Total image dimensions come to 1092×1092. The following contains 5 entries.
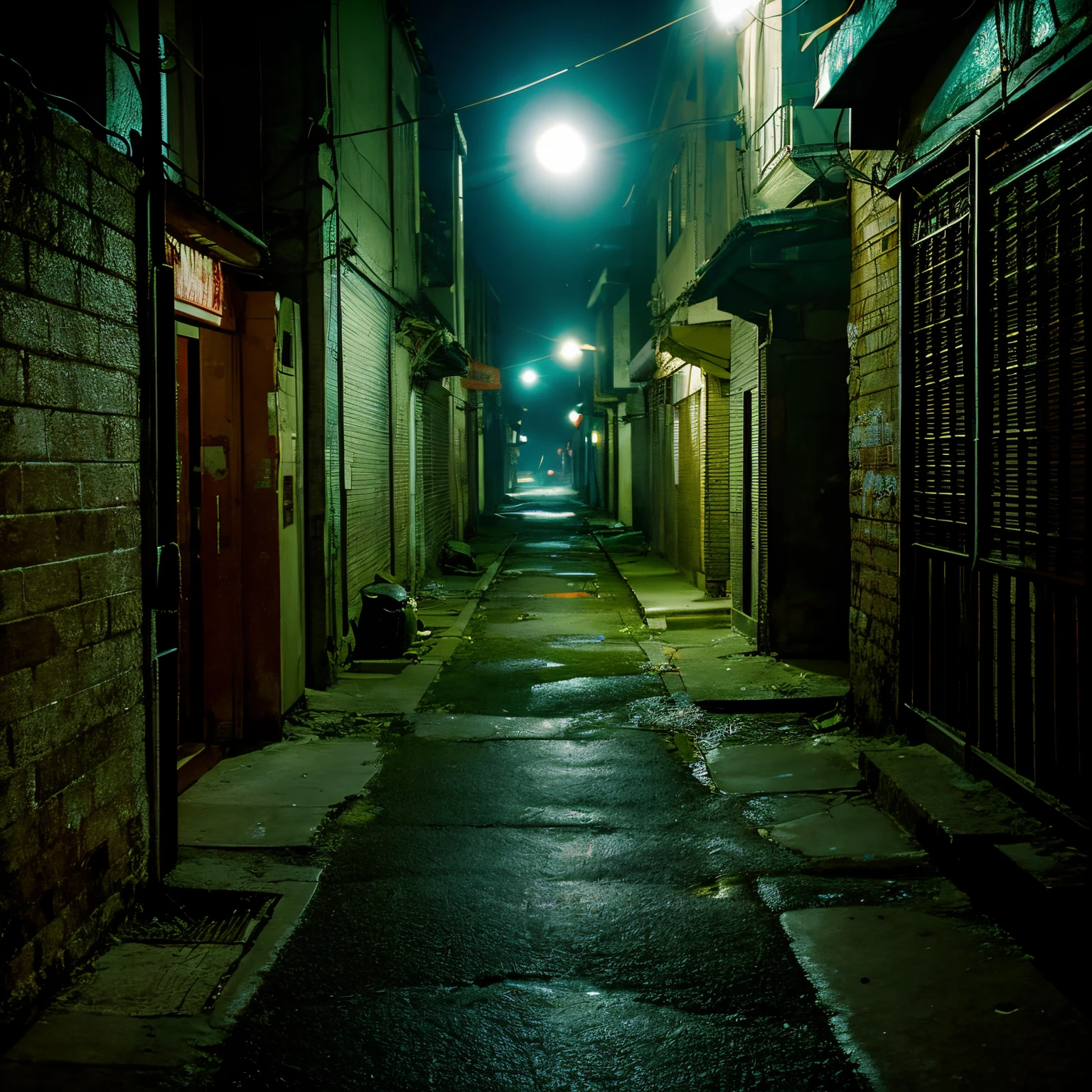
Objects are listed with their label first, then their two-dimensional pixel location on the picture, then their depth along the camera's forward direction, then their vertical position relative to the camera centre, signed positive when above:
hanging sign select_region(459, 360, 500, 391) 21.00 +3.07
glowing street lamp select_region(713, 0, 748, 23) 9.94 +5.45
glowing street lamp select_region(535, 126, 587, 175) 11.00 +4.30
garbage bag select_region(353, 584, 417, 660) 10.33 -1.29
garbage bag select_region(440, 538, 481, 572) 18.98 -1.02
